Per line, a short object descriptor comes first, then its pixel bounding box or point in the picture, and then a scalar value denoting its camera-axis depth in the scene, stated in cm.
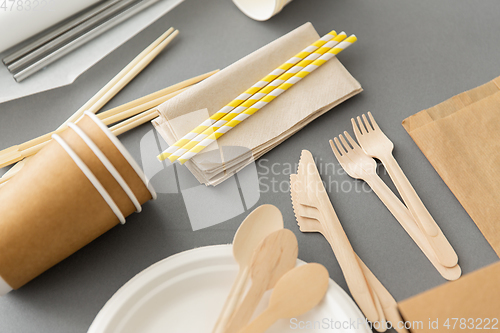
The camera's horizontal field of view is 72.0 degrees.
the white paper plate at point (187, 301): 41
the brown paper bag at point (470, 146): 51
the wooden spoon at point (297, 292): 41
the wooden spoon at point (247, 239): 43
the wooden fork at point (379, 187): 48
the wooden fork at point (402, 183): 49
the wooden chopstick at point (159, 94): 58
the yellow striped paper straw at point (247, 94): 53
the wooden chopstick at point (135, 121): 56
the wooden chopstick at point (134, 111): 57
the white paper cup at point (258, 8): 69
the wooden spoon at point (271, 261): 42
